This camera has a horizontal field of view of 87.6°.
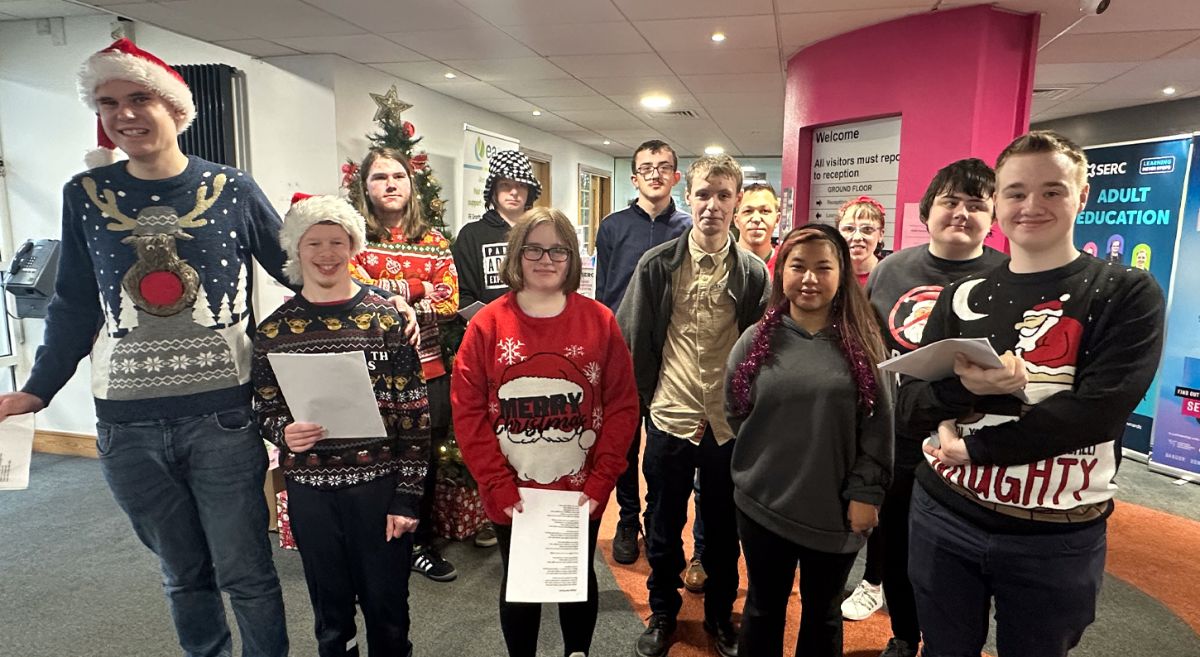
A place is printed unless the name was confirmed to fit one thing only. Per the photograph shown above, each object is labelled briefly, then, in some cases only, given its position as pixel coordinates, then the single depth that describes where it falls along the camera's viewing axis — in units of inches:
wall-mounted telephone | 146.0
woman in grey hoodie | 60.9
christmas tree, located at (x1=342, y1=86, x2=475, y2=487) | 113.2
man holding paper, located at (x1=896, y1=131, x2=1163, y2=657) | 45.8
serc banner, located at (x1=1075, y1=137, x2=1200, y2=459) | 175.0
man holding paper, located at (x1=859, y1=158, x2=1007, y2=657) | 72.0
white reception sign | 148.8
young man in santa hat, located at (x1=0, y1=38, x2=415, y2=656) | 58.6
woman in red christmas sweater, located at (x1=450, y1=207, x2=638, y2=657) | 64.1
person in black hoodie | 107.3
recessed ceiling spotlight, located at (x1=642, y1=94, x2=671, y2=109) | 232.4
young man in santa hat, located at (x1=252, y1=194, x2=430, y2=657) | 61.9
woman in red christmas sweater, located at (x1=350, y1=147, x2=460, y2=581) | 91.9
